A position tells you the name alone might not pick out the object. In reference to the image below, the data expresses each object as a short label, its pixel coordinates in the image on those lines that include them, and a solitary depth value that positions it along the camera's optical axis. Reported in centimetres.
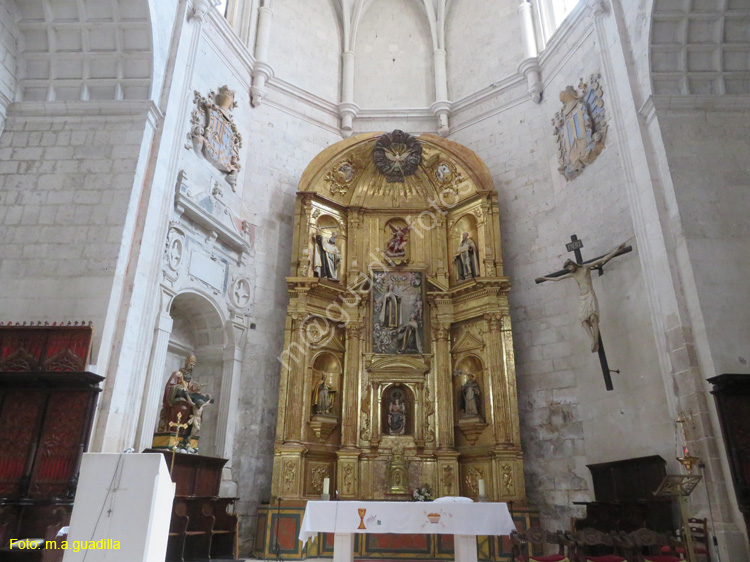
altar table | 730
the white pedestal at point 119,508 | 397
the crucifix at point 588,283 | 904
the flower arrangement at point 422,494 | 1038
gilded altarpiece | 1077
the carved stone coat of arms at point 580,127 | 1063
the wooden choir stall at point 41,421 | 622
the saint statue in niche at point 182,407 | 862
